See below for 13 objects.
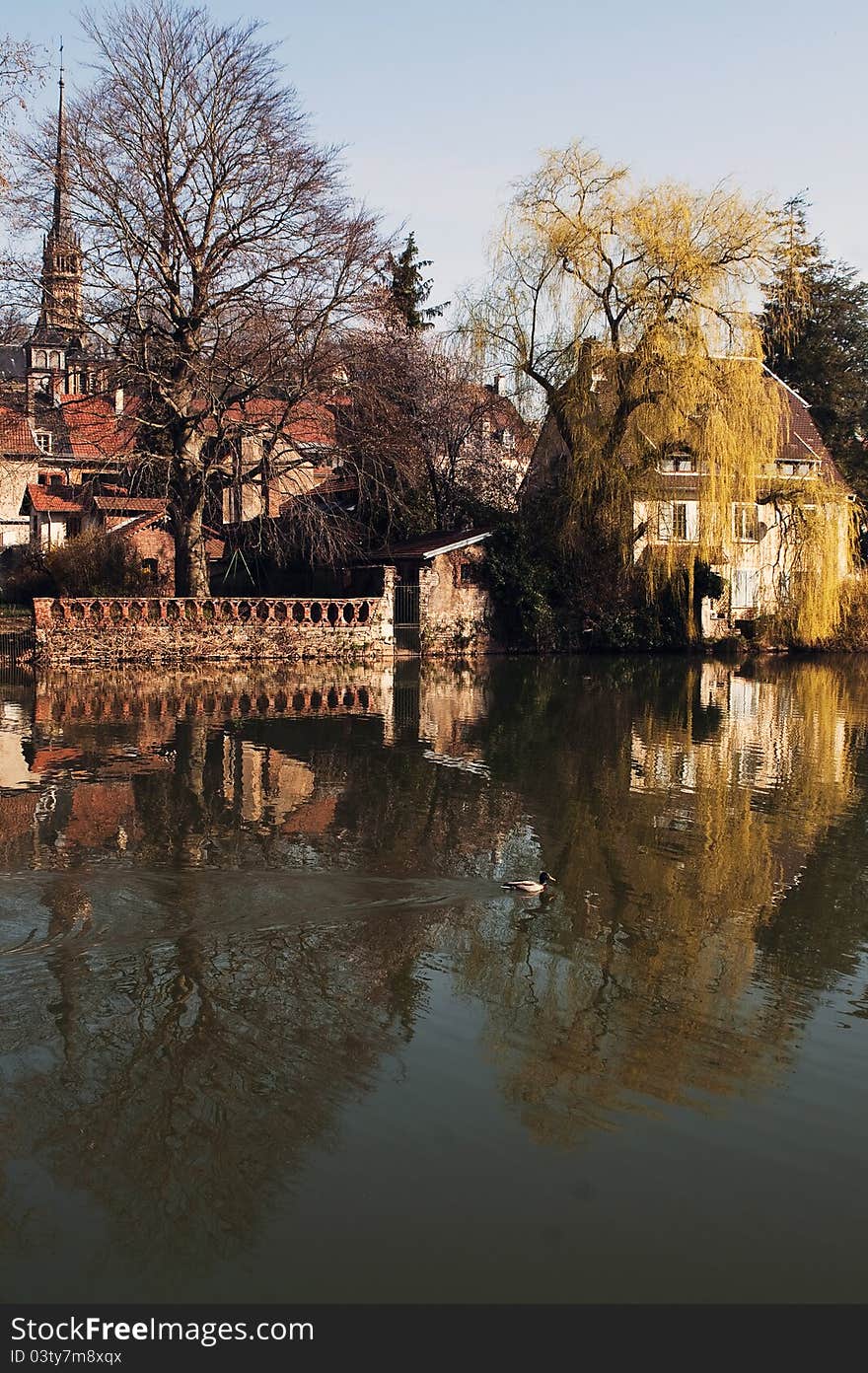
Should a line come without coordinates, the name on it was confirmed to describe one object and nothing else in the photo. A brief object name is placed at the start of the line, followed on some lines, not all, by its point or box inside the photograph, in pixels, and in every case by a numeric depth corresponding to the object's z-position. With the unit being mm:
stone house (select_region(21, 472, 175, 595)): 47312
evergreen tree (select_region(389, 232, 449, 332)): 50844
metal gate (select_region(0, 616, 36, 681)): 30766
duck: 10117
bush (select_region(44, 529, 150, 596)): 40719
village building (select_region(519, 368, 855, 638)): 37125
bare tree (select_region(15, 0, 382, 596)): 30188
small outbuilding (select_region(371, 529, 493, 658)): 38250
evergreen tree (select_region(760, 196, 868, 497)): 54344
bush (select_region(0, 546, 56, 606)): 45062
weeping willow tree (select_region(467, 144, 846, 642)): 35531
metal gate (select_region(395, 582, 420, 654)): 38125
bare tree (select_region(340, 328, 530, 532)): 38781
